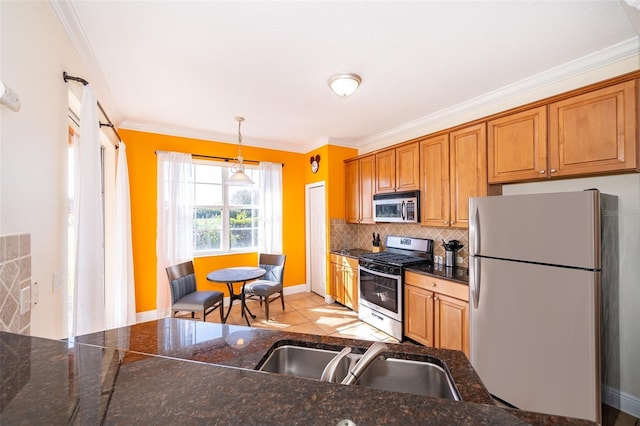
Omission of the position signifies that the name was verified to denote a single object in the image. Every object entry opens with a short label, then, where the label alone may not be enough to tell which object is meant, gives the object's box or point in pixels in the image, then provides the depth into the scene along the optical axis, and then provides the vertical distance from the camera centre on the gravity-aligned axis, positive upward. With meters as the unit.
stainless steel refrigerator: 1.61 -0.59
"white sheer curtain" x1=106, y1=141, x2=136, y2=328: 2.91 -0.49
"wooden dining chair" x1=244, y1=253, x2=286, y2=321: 3.52 -1.01
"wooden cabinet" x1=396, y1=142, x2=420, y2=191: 3.23 +0.60
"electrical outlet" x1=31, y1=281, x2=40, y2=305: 1.28 -0.39
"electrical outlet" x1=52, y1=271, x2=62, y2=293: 1.51 -0.40
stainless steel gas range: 3.00 -0.84
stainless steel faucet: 0.83 -0.50
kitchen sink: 1.05 -0.68
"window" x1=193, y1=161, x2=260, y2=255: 4.08 +0.03
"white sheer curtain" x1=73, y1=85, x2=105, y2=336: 1.70 -0.11
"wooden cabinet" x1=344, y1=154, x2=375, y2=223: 3.94 +0.40
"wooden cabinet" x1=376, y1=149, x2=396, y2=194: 3.56 +0.61
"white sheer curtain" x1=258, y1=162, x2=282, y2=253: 4.40 +0.10
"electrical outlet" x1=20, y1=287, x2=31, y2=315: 1.16 -0.40
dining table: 3.13 -0.79
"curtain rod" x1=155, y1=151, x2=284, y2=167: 3.94 +0.90
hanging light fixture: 3.14 +0.44
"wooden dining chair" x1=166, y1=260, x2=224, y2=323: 2.99 -1.02
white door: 4.46 -0.44
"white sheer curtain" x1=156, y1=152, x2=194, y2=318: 3.60 -0.04
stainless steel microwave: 3.21 +0.09
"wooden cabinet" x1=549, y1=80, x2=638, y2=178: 1.72 +0.59
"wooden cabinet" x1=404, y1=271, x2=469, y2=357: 2.39 -1.01
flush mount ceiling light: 2.26 +1.18
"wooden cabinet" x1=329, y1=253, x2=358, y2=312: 3.78 -1.03
